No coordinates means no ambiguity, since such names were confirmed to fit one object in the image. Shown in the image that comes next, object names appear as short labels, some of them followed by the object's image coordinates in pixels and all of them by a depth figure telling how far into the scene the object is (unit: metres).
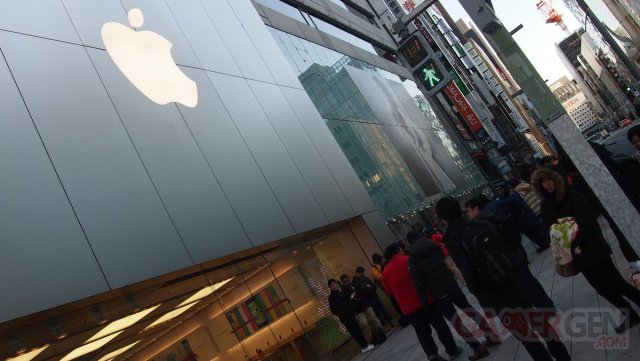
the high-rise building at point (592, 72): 114.74
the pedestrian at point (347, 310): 10.98
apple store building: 6.51
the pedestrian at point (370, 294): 11.55
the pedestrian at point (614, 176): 6.05
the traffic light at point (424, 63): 13.34
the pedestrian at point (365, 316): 11.21
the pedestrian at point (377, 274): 12.40
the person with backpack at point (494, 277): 4.90
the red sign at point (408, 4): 44.24
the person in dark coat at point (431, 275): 6.29
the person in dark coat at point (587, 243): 4.89
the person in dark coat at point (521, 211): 10.25
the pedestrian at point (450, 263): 7.06
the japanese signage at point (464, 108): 36.66
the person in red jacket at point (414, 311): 7.08
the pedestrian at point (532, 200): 13.68
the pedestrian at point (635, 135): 7.13
